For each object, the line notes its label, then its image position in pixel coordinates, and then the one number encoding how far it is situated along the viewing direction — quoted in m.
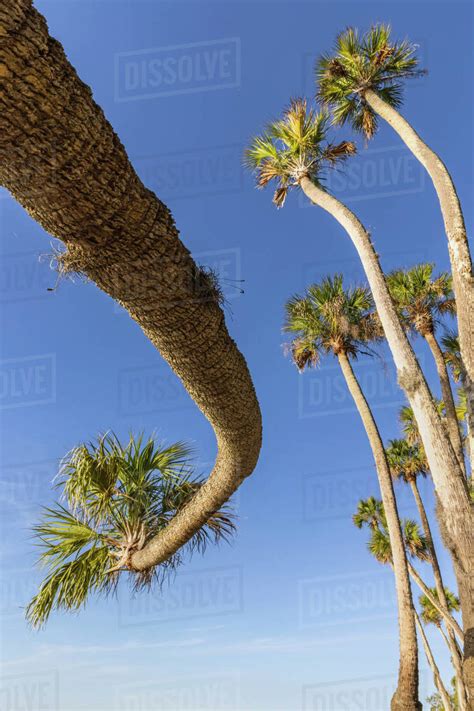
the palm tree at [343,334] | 12.56
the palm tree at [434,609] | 23.52
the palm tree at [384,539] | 21.95
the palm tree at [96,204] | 2.07
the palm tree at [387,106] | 7.64
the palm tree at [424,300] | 15.15
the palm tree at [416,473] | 20.33
